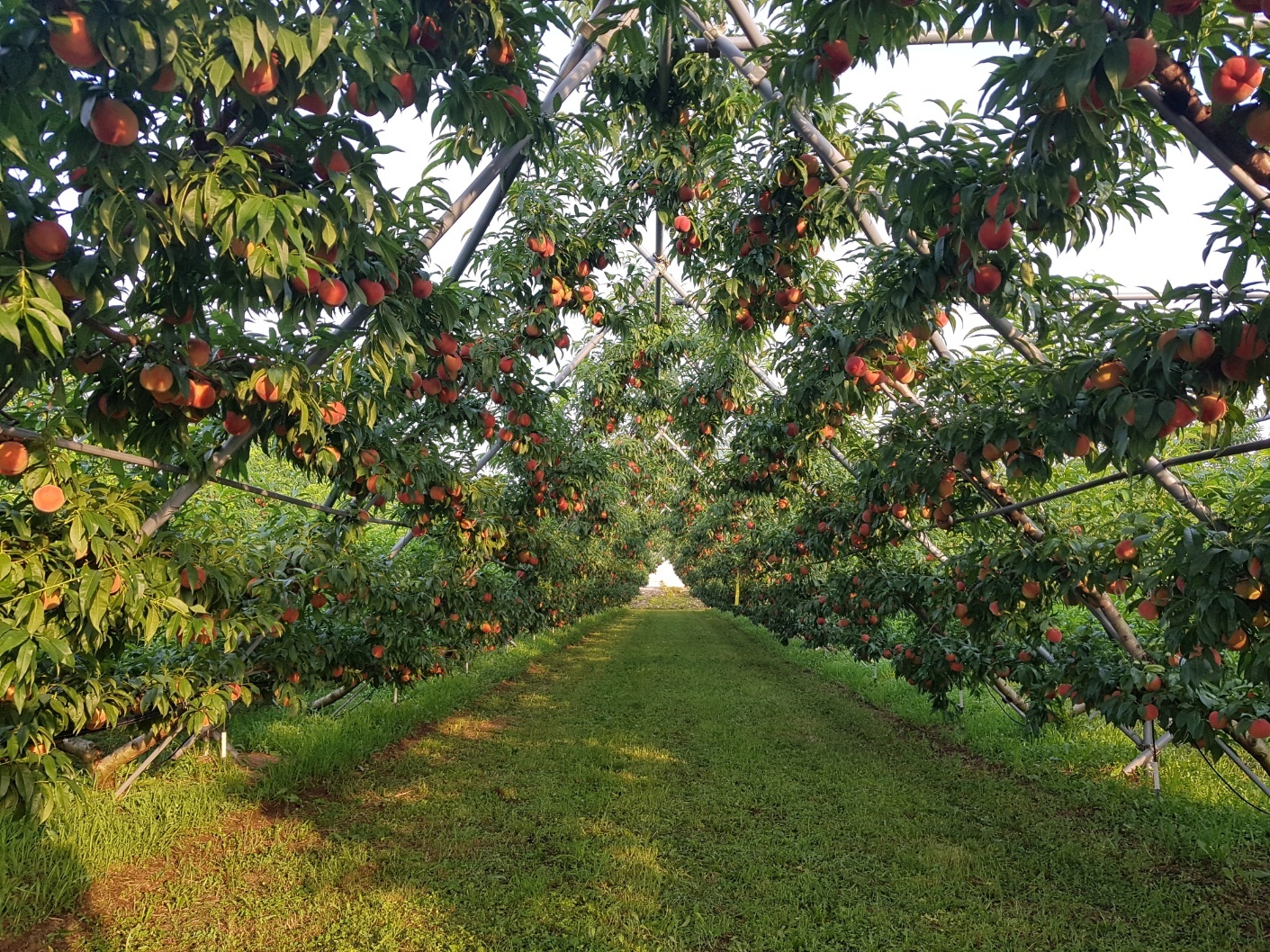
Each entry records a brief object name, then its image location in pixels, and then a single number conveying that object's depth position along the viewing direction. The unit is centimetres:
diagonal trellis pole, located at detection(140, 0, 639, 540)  307
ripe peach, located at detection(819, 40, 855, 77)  235
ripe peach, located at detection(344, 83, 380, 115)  213
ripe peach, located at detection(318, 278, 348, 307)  234
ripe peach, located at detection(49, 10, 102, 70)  159
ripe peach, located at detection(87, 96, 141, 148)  172
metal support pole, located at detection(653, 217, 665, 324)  844
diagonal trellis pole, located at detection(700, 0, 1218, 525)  343
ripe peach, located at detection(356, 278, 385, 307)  264
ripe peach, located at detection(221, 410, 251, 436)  299
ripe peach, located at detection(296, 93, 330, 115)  207
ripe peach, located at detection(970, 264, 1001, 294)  287
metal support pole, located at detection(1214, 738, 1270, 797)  453
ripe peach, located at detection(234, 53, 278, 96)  185
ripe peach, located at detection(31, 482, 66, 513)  244
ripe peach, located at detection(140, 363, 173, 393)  254
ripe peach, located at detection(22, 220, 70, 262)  188
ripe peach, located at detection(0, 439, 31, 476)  242
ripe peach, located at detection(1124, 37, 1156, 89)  168
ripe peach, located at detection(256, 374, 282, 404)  285
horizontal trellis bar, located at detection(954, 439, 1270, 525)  260
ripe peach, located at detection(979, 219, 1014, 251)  248
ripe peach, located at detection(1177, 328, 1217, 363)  227
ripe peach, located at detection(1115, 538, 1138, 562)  374
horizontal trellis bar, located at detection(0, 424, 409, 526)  249
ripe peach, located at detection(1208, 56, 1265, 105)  177
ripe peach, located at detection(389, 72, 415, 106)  223
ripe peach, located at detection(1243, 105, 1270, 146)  184
